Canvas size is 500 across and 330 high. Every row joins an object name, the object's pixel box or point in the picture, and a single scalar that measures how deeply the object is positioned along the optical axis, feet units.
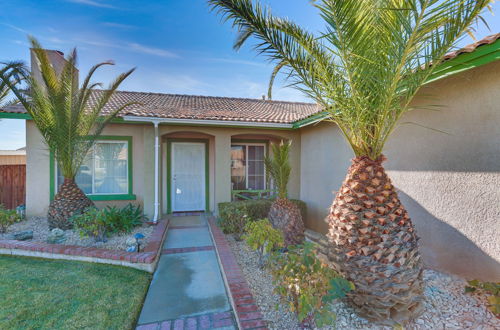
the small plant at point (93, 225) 19.17
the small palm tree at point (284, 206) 20.53
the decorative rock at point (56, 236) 19.65
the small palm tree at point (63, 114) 20.97
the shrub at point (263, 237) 15.75
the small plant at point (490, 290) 10.59
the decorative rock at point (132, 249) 17.98
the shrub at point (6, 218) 21.62
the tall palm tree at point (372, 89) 9.33
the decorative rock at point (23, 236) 20.09
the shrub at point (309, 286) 9.12
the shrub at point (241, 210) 23.98
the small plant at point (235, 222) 23.49
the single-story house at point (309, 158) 13.32
